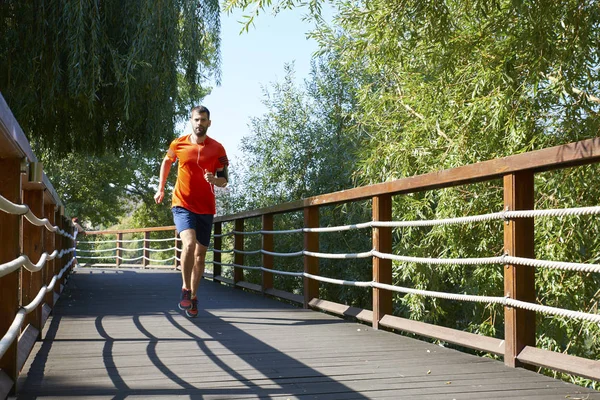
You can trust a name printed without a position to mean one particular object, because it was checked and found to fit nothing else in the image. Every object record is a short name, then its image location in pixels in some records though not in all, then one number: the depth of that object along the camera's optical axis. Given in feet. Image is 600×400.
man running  18.99
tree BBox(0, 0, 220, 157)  29.89
